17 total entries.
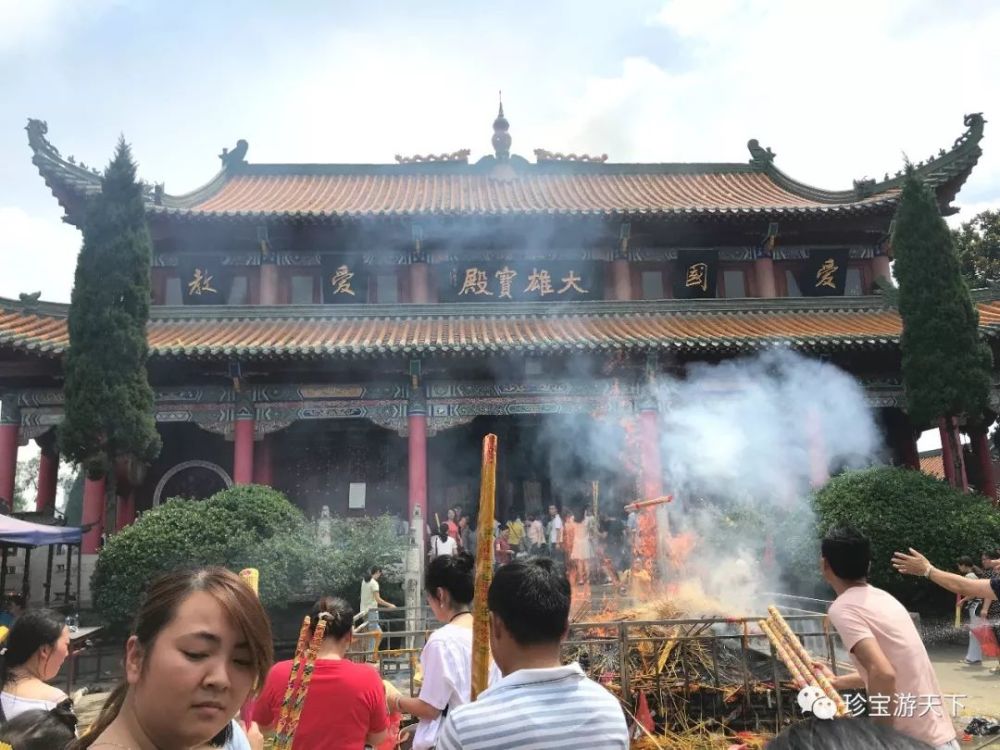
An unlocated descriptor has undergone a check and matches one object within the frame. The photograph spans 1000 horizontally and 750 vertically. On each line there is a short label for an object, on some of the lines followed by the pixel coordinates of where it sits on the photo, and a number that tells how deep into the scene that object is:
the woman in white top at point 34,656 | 2.72
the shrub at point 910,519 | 8.70
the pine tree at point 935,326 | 10.55
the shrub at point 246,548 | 8.91
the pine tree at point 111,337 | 9.80
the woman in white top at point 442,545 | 10.60
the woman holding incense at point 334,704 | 2.58
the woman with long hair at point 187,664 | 1.30
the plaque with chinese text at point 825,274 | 14.28
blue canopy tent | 8.96
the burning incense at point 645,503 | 8.74
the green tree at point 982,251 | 22.78
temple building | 11.79
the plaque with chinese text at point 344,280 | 13.93
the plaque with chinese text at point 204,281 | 13.72
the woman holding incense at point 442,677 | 2.63
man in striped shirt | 1.65
